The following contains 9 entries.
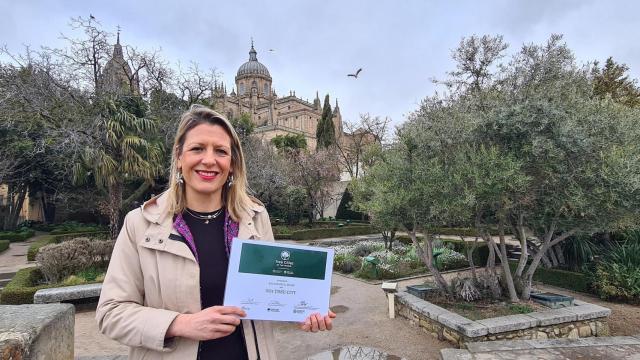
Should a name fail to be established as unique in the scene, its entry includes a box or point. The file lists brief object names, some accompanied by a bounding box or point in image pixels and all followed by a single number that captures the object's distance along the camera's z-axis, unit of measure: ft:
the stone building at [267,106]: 250.57
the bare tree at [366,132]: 113.27
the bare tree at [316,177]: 86.28
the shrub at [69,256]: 28.99
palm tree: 38.47
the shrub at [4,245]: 56.18
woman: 4.63
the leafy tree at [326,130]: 128.26
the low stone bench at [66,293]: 23.06
